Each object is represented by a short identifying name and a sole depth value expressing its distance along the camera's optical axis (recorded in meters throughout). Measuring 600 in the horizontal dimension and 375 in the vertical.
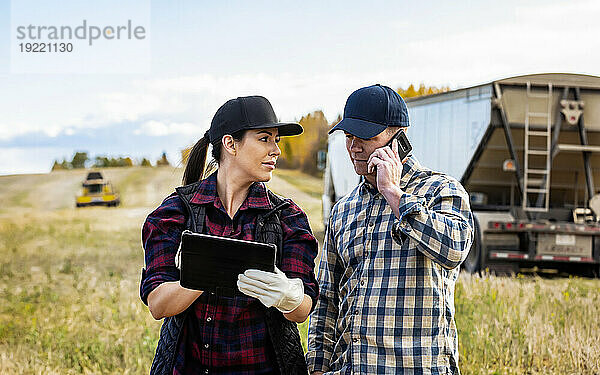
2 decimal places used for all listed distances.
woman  2.56
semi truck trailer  10.59
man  2.57
